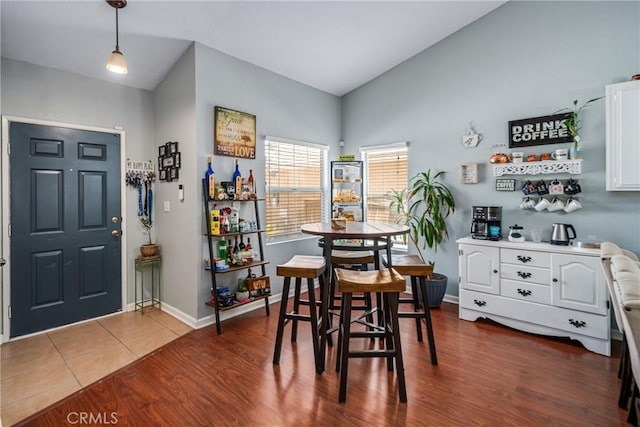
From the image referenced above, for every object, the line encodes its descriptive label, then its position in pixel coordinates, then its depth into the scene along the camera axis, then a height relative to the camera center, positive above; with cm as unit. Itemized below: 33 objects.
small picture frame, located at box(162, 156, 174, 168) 346 +56
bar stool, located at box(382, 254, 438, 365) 240 -54
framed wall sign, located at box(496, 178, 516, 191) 337 +28
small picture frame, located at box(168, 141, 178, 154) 338 +70
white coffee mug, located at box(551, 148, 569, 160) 298 +53
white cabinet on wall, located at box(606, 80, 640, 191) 253 +61
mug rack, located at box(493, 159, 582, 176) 293 +42
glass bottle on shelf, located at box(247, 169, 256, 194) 353 +31
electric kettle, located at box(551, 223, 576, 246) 295 -22
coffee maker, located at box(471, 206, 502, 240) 331 -13
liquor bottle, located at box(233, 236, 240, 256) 339 -40
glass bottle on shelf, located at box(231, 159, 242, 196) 336 +34
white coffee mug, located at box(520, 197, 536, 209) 322 +8
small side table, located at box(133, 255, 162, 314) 363 -79
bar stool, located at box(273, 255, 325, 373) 230 -59
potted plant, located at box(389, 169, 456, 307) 365 -1
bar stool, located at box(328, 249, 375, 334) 281 -44
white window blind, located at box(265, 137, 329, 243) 394 +34
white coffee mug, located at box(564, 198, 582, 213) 298 +5
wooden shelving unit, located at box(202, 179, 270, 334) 304 -41
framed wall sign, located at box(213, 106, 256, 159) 326 +84
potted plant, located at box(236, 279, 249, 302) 338 -86
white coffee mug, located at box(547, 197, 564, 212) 306 +5
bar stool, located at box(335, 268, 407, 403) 198 -64
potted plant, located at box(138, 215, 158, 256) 364 -37
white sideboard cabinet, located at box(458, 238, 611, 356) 262 -71
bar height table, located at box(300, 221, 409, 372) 227 -17
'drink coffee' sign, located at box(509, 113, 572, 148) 307 +80
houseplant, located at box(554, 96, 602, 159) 294 +81
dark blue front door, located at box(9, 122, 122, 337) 295 -13
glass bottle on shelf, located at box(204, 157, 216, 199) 313 +31
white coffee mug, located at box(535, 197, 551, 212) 312 +6
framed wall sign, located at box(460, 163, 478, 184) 360 +44
